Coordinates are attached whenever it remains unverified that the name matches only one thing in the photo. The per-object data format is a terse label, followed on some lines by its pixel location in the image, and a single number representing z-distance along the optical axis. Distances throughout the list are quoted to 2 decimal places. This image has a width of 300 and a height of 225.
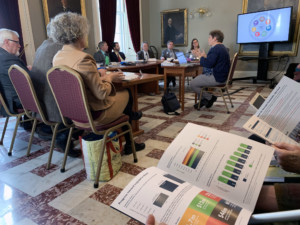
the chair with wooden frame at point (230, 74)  3.20
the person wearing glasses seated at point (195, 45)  5.85
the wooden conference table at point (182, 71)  3.39
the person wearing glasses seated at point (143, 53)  5.37
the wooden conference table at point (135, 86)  1.93
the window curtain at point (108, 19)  5.74
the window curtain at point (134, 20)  6.70
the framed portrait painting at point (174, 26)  6.88
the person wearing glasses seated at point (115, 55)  5.47
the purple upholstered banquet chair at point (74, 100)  1.38
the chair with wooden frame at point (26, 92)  1.71
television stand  5.44
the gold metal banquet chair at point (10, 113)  2.13
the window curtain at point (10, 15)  3.90
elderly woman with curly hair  1.44
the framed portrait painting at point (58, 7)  4.47
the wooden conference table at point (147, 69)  3.89
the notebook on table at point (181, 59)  3.77
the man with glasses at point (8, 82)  2.15
